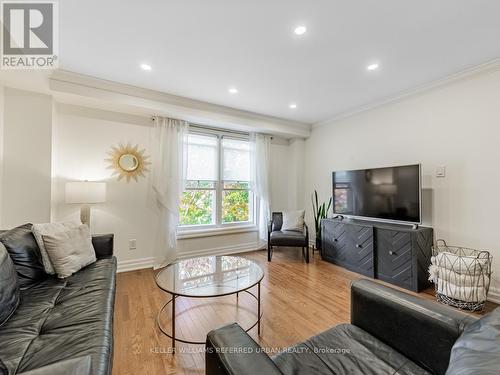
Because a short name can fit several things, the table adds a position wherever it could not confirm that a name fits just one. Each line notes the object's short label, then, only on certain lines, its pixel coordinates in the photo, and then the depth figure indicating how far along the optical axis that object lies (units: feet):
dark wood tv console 8.75
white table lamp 8.88
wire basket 7.25
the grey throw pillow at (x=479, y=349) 2.01
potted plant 13.56
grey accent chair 12.02
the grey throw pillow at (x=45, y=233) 5.92
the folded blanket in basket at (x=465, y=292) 7.20
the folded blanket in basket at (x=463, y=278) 7.25
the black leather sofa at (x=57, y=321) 3.17
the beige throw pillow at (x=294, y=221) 13.23
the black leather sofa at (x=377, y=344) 2.57
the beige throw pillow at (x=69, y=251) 5.98
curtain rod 12.60
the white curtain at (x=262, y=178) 14.32
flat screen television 9.20
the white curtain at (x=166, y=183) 11.35
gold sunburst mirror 10.72
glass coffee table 5.94
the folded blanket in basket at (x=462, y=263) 7.34
